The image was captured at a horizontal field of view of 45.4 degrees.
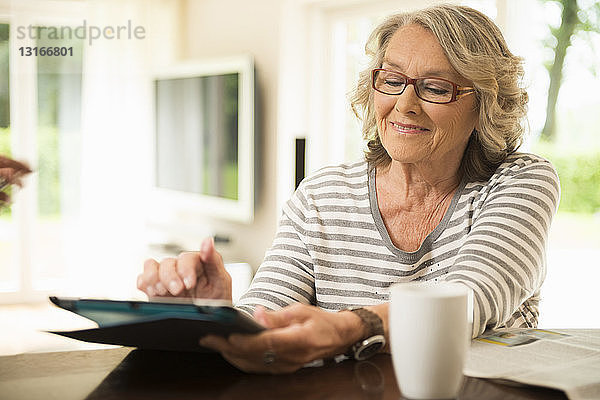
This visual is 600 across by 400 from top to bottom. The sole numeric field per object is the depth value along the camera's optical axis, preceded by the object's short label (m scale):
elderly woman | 1.30
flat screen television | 4.12
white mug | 0.75
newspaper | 0.84
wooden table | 0.81
